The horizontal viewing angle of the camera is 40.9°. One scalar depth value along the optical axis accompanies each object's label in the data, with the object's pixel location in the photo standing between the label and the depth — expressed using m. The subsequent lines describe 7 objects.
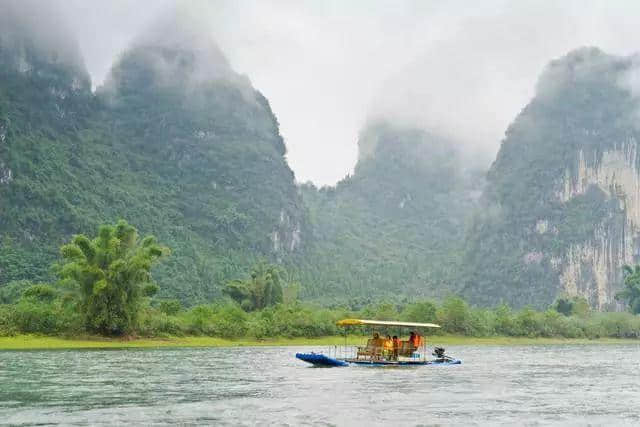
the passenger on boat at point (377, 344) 37.84
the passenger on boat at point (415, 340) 38.78
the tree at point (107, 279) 49.94
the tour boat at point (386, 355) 36.25
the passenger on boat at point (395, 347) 37.50
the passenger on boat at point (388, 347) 37.75
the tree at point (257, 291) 80.62
